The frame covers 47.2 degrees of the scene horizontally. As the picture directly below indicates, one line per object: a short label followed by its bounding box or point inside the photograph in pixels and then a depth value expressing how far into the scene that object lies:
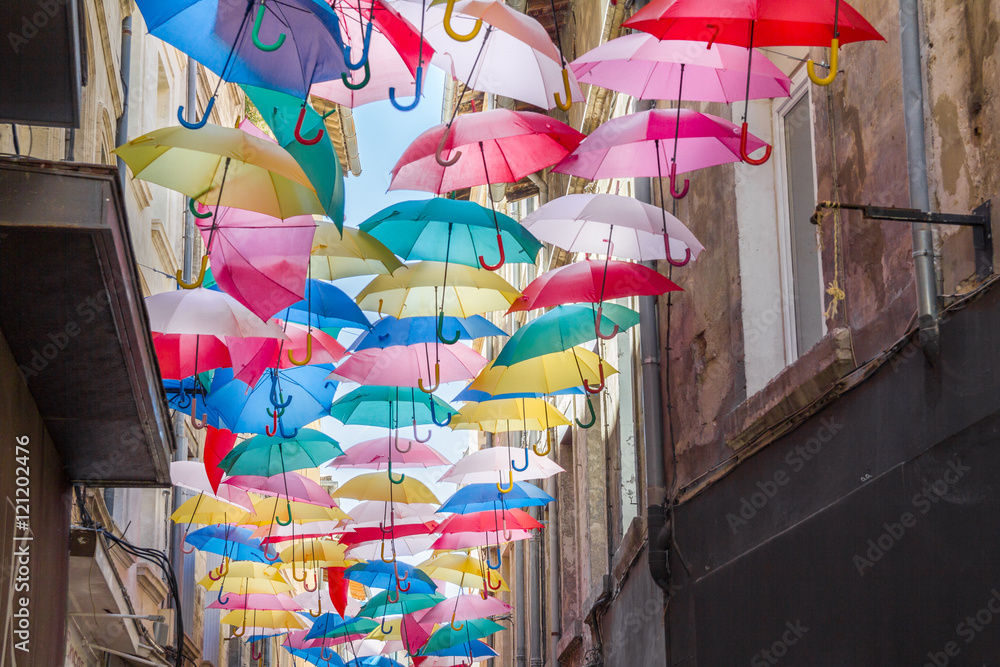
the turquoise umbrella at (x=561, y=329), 7.79
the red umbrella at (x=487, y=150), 6.29
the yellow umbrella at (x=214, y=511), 12.27
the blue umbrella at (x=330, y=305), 7.55
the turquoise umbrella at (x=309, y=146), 5.36
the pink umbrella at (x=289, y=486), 10.59
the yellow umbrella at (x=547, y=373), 8.37
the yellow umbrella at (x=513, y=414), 9.88
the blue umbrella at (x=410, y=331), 8.40
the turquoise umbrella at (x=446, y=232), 6.96
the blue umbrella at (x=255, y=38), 5.18
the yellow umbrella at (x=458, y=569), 14.43
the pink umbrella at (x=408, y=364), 8.97
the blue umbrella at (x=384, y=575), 14.68
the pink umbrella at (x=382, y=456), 10.95
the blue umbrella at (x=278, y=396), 9.21
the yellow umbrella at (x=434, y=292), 7.52
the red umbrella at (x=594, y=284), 6.84
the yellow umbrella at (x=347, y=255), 6.75
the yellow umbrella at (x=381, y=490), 11.73
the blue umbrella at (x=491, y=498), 11.11
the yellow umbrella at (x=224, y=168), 5.58
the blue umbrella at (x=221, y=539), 13.36
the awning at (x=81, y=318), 4.20
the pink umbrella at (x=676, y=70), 5.67
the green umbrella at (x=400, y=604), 15.80
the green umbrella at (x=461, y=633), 15.48
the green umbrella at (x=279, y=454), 9.88
